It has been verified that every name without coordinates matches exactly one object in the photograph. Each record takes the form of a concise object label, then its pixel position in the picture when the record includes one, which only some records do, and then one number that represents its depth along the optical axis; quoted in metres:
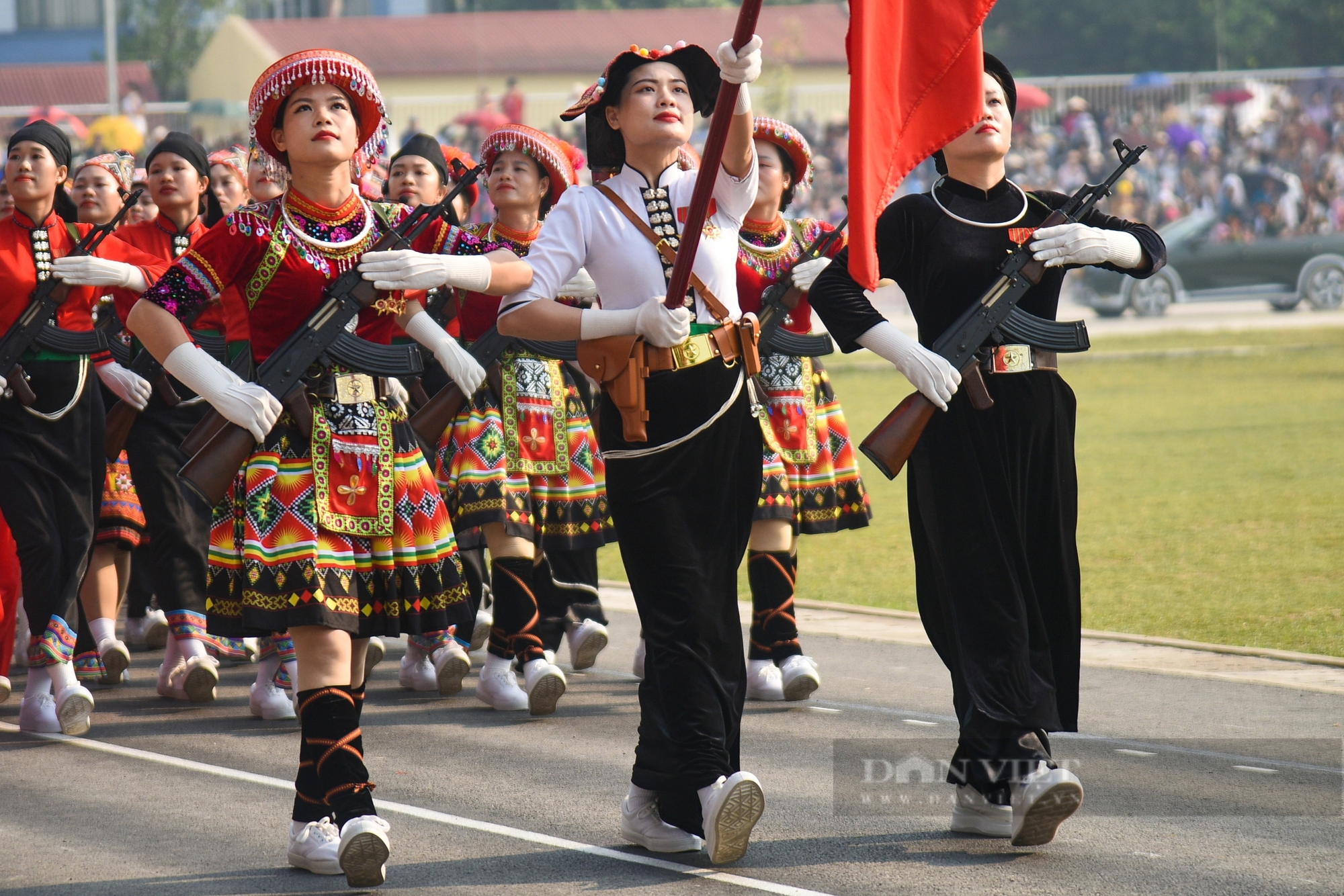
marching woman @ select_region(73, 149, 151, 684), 15.18
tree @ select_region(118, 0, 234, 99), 94.37
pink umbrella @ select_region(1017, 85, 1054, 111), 67.97
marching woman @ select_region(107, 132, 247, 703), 14.89
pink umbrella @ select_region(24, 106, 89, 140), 52.26
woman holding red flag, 9.70
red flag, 9.27
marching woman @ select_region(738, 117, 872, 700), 14.20
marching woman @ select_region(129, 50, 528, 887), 9.57
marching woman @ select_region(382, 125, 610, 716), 14.11
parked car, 52.31
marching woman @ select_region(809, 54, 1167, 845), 9.94
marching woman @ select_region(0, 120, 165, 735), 13.54
